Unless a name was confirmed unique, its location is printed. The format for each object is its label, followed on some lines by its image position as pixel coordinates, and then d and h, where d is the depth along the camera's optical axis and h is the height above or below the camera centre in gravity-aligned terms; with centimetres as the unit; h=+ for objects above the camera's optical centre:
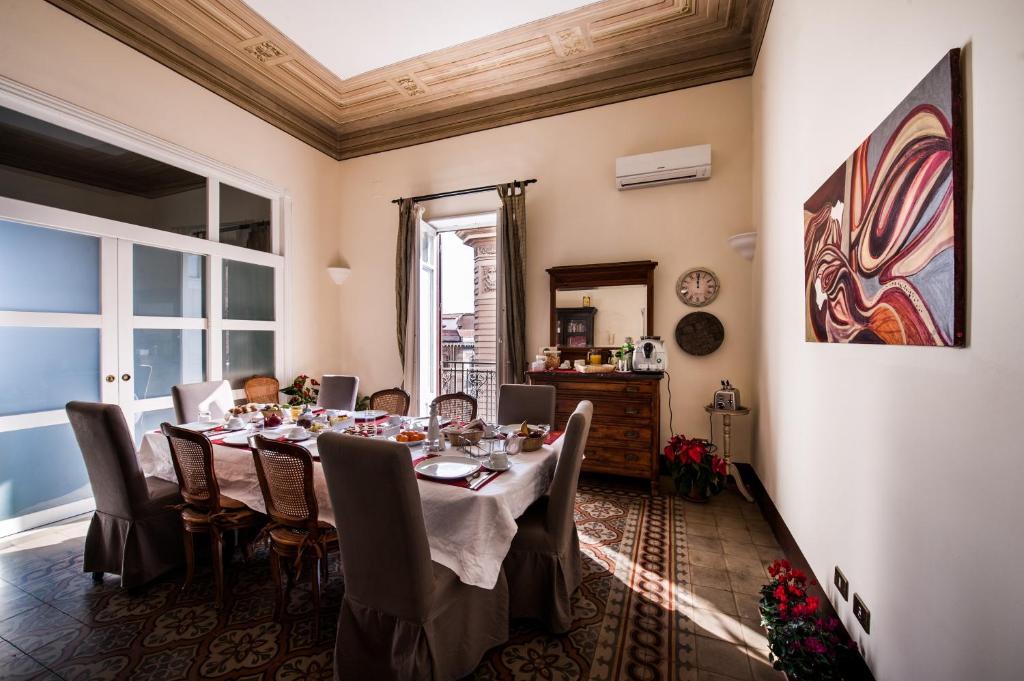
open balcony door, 468 +15
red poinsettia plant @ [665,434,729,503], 319 -101
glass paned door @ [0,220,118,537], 278 -12
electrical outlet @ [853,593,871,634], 139 -94
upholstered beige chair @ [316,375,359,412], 354 -46
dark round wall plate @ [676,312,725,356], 362 +5
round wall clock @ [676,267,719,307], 364 +46
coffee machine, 348 -14
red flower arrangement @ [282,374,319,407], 438 -57
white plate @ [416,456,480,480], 170 -55
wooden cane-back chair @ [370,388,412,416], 339 -51
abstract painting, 96 +32
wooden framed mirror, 384 +32
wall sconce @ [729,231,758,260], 333 +78
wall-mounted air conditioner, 356 +151
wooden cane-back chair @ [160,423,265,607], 197 -82
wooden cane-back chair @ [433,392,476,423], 308 -50
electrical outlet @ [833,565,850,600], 159 -96
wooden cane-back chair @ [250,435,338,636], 170 -74
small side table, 327 -80
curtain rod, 438 +159
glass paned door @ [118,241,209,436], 331 +10
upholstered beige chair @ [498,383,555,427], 271 -43
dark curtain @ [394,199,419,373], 468 +92
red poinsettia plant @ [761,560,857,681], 136 -103
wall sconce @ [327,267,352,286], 506 +80
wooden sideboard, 334 -65
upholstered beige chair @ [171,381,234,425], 286 -44
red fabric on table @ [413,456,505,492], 163 -57
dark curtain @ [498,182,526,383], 416 +62
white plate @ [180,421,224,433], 246 -53
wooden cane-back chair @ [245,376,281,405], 411 -51
